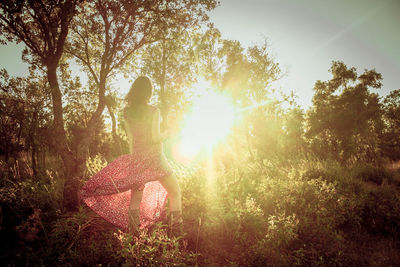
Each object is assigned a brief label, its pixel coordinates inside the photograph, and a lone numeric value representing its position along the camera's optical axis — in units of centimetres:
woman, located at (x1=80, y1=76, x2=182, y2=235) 297
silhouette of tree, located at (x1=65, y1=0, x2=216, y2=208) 488
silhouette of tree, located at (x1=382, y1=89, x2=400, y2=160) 2322
